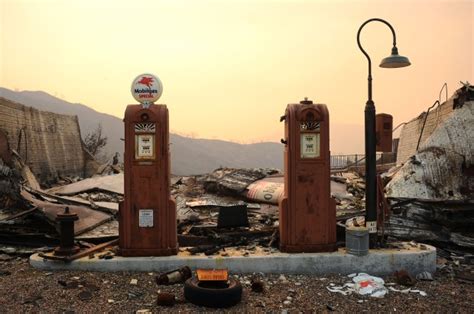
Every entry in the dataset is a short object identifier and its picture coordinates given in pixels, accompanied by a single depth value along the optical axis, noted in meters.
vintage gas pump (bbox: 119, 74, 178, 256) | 6.25
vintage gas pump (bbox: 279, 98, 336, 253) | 6.39
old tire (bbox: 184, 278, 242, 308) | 5.00
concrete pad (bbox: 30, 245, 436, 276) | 6.07
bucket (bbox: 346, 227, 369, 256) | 6.25
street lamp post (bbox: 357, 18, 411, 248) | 6.79
